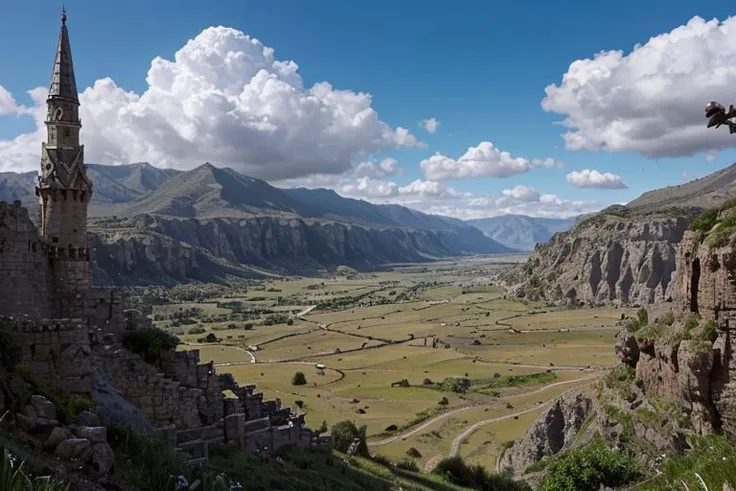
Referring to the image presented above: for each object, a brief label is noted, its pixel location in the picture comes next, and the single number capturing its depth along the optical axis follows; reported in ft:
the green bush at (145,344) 81.46
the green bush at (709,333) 88.51
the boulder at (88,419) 47.39
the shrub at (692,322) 93.00
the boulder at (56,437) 41.11
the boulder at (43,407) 45.99
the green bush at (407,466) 115.03
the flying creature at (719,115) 53.94
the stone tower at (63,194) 78.69
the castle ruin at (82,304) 71.10
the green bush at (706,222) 98.89
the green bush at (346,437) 120.67
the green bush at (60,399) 47.93
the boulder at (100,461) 40.29
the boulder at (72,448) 40.19
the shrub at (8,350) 52.75
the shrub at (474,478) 116.16
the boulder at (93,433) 42.14
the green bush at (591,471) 92.27
